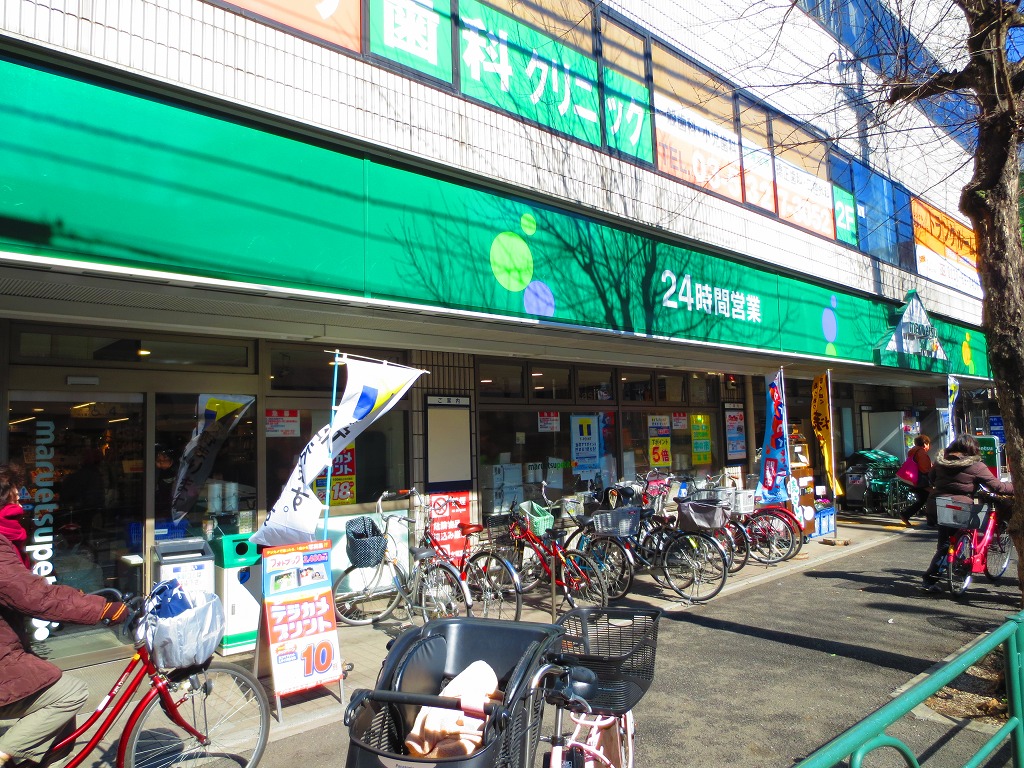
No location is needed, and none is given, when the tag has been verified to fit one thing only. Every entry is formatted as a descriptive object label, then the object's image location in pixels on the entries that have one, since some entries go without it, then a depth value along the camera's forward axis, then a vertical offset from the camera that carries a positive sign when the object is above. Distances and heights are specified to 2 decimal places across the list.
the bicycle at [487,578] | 6.80 -1.52
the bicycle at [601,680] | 2.64 -1.05
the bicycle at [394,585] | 6.53 -1.52
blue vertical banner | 10.52 -0.33
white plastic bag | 3.47 -1.01
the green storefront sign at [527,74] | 7.11 +4.03
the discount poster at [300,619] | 4.70 -1.29
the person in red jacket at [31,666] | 3.19 -1.06
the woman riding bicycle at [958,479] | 7.67 -0.63
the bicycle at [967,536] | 7.33 -1.26
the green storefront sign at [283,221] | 4.20 +1.72
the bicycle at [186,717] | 3.55 -1.62
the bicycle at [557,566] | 7.33 -1.47
